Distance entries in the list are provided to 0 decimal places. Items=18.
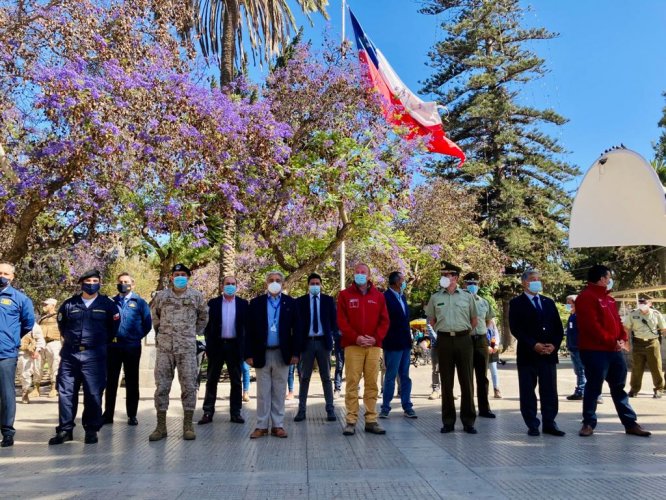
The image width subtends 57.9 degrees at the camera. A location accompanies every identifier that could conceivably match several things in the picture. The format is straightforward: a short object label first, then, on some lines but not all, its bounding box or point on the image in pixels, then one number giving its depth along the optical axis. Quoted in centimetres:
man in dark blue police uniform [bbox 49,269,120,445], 669
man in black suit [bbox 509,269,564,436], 687
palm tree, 1641
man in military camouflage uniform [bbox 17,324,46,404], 1016
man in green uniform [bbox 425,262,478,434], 704
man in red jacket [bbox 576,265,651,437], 677
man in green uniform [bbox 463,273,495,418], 823
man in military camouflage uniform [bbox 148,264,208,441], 682
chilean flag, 1647
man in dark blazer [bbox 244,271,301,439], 702
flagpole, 1834
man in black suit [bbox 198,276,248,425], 796
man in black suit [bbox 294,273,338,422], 797
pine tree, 3503
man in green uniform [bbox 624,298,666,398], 1029
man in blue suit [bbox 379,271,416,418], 805
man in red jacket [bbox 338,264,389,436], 698
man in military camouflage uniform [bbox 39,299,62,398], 1077
